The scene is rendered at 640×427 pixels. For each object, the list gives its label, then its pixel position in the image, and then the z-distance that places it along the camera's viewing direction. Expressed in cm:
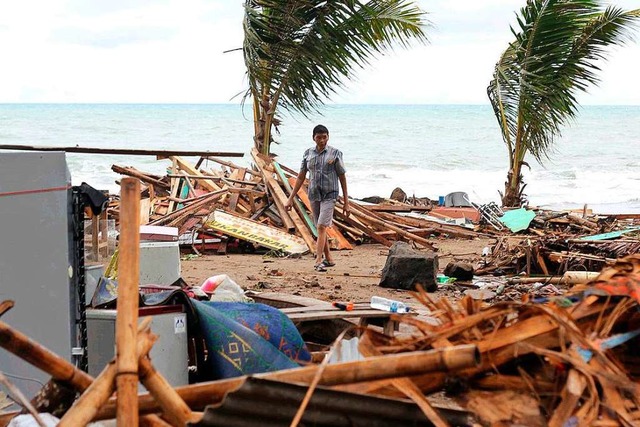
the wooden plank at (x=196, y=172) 1634
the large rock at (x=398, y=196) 2030
